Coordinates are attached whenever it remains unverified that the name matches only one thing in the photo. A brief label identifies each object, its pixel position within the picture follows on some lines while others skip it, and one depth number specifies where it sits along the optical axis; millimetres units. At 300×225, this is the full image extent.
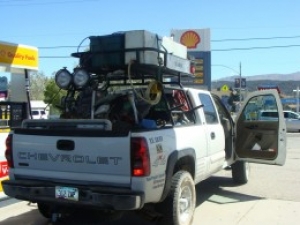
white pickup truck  5141
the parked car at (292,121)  31953
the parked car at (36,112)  32100
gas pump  9883
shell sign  24359
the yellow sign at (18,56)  9773
